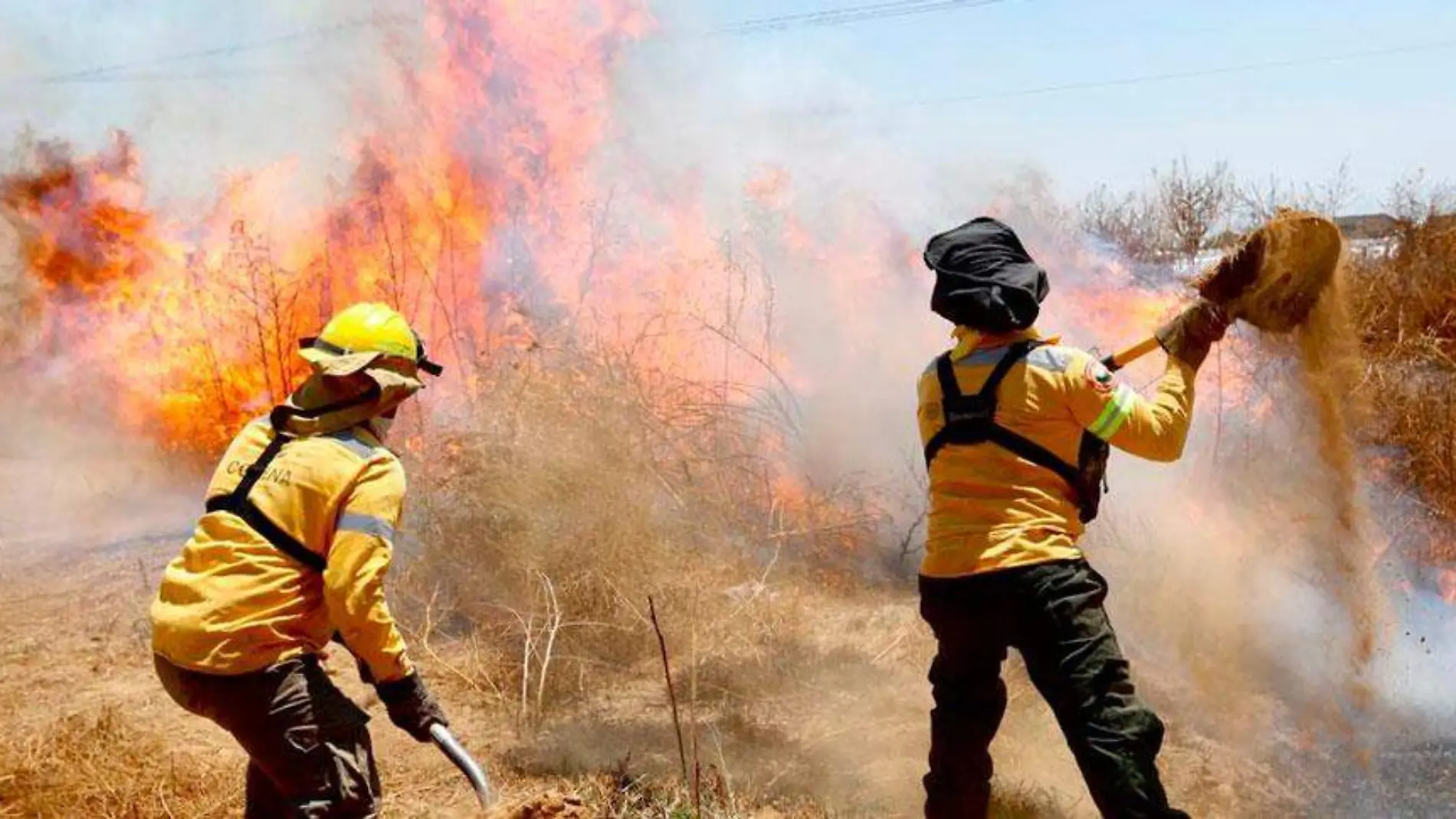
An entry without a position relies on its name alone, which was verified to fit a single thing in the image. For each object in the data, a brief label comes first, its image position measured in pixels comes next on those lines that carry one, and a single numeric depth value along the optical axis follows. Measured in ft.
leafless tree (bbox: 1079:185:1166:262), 43.52
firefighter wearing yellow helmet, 8.80
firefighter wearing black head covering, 9.32
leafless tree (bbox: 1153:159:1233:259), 38.68
